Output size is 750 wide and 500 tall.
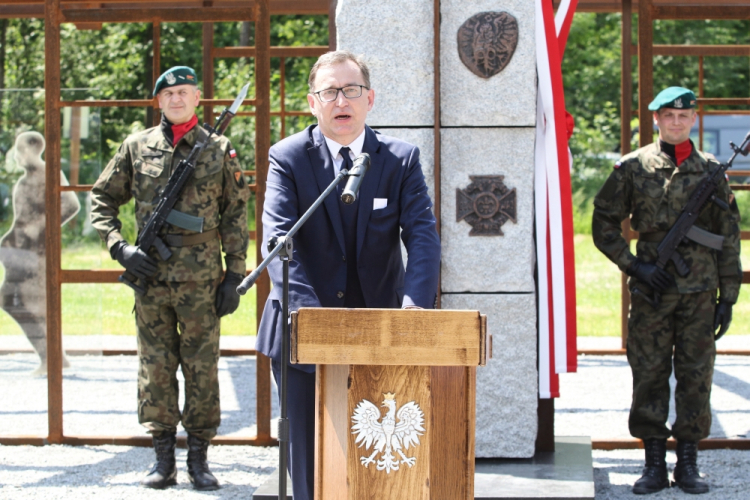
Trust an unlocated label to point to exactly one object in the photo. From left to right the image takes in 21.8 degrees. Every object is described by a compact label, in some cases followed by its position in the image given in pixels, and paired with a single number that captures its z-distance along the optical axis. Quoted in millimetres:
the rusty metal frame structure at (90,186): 11058
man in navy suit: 6556
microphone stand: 5486
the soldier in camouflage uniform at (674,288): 9730
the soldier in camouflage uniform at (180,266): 9845
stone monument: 9378
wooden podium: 5436
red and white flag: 9385
